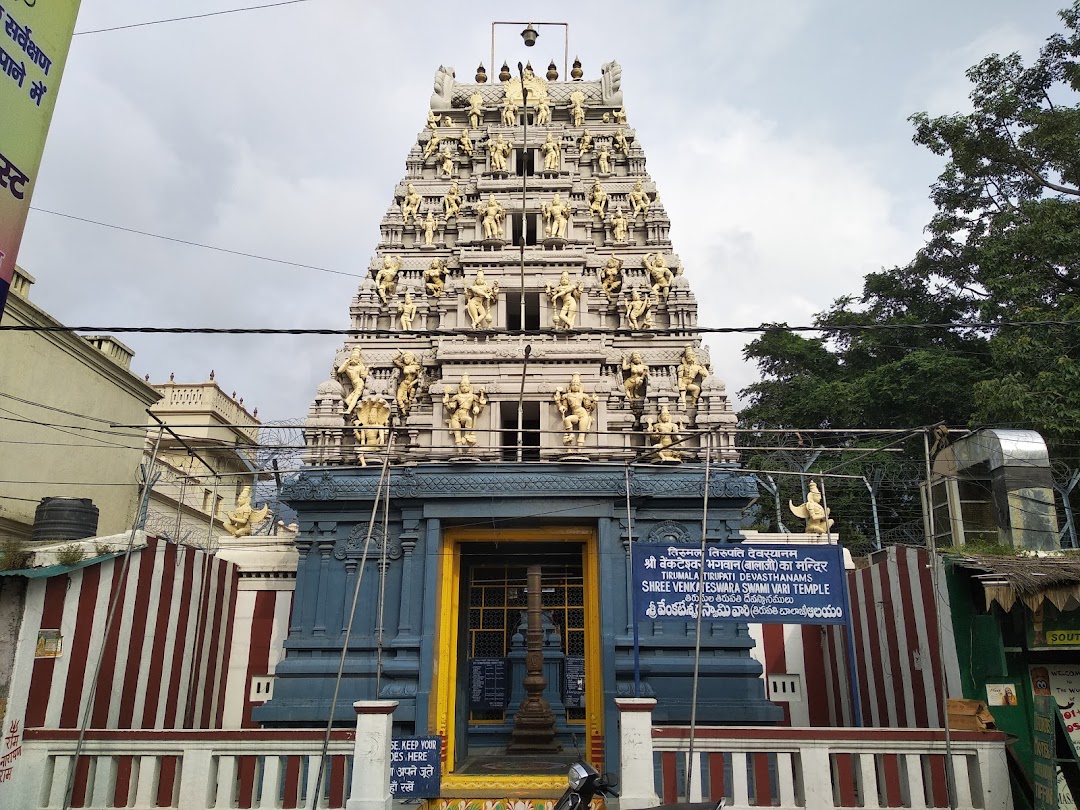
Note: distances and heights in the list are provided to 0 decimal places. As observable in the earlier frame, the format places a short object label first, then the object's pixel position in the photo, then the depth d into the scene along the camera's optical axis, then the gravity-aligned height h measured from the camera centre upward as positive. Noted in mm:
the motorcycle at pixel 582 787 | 6496 -1245
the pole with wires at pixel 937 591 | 7648 +557
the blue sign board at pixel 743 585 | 9930 +653
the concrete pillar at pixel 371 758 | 7801 -1248
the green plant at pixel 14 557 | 8883 +811
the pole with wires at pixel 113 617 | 7797 +148
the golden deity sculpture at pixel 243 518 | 15352 +2206
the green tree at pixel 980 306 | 20891 +11784
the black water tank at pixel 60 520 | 10570 +1451
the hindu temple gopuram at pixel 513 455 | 12492 +3189
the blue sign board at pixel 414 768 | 9117 -1561
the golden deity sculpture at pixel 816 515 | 15016 +2318
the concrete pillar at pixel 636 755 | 7633 -1175
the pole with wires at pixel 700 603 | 7580 +399
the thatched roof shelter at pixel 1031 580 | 8172 +629
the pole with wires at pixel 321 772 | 7719 -1381
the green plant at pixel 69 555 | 9406 +874
